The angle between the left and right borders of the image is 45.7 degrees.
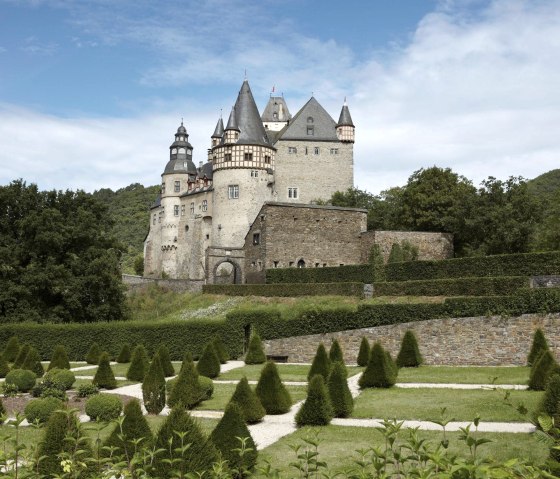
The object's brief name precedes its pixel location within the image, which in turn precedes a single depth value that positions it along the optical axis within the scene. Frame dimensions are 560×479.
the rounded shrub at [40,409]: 15.54
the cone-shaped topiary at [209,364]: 23.86
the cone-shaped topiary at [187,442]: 8.07
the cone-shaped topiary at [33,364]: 25.54
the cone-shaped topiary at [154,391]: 16.89
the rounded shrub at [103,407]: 15.52
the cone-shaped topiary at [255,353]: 28.06
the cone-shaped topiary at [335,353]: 22.94
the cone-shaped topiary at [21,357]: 26.24
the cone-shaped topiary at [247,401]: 15.13
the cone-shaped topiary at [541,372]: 17.47
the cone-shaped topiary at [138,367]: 23.76
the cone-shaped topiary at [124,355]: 30.64
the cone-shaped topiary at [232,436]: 10.18
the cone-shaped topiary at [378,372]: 19.67
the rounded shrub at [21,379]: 21.23
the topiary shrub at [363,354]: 26.01
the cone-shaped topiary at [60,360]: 25.91
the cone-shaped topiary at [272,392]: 16.61
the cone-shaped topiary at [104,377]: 21.55
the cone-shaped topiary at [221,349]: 28.89
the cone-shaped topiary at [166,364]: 23.44
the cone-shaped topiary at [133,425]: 9.79
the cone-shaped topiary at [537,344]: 21.53
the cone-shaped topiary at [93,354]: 30.61
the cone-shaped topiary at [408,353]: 25.42
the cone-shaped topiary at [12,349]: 29.73
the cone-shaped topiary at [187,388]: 17.34
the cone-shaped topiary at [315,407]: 14.86
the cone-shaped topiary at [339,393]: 15.83
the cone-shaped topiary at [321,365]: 19.36
